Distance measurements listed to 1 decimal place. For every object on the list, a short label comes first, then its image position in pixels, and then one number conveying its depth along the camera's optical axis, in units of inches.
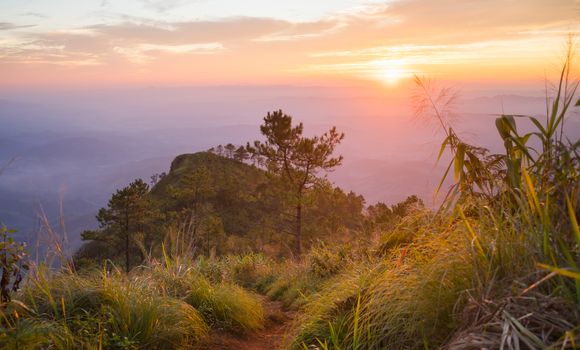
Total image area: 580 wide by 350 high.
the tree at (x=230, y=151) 3014.3
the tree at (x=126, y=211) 1347.2
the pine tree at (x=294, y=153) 1032.2
